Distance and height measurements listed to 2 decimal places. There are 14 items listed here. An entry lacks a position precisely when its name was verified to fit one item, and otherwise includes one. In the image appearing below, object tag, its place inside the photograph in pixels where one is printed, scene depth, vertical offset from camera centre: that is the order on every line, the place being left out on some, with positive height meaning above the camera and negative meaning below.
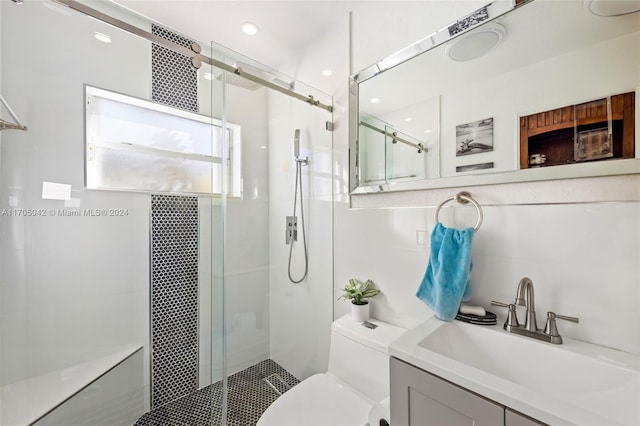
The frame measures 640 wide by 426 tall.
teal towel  0.94 -0.22
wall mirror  0.77 +0.44
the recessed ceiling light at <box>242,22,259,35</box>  1.60 +1.20
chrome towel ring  0.96 +0.05
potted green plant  1.31 -0.46
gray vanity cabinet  0.59 -0.49
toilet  1.05 -0.84
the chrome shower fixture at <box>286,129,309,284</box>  1.73 -0.03
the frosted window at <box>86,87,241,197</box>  1.46 +0.42
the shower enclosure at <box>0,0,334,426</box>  1.23 -0.09
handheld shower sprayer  1.72 +0.41
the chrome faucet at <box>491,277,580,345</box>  0.80 -0.36
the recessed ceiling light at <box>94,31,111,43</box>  1.45 +1.03
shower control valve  1.73 -0.11
